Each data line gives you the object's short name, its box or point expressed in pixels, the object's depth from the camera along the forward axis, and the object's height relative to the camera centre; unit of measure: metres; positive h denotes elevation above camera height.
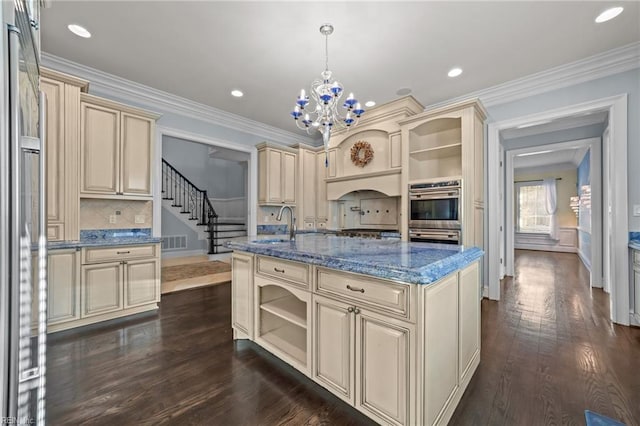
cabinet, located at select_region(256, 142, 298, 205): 4.94 +0.75
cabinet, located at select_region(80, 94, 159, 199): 2.96 +0.76
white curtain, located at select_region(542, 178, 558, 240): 8.15 +0.25
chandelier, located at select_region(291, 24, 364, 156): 2.44 +1.06
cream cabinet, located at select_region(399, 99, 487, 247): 3.35 +0.87
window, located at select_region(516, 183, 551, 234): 8.59 +0.14
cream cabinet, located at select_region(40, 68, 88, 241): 2.66 +0.65
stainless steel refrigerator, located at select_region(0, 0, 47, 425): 0.60 -0.04
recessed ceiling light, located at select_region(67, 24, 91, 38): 2.53 +1.78
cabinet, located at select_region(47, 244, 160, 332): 2.60 -0.76
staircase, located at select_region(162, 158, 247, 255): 7.30 +0.15
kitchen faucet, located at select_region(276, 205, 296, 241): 2.51 -0.18
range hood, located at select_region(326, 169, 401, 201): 4.12 +0.51
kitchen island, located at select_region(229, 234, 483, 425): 1.23 -0.59
